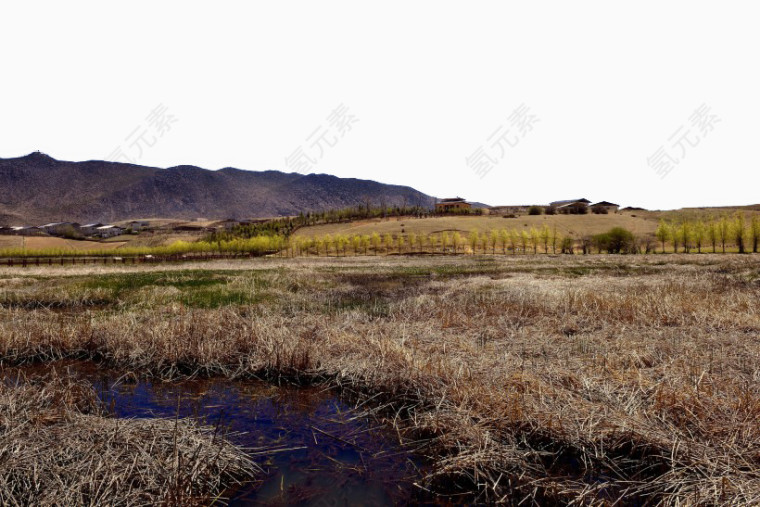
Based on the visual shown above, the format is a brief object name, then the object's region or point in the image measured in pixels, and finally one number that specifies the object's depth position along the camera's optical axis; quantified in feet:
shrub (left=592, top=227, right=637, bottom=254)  251.80
